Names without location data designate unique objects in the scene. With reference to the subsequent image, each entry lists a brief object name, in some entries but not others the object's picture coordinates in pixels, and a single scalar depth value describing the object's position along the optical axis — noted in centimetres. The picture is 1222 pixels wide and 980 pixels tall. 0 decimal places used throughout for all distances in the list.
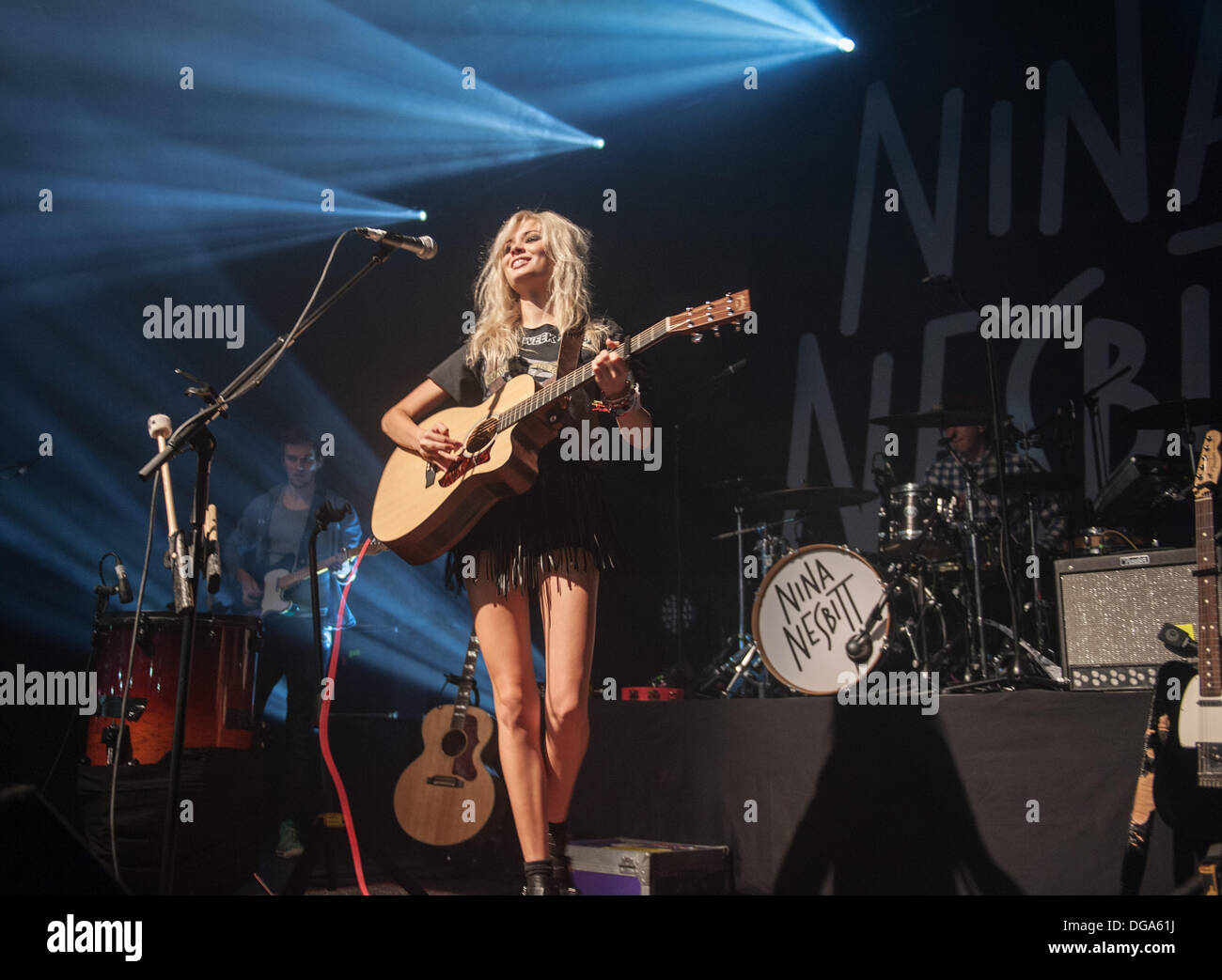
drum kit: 470
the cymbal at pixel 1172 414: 447
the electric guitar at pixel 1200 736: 247
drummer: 556
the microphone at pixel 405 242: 287
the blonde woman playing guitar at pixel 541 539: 268
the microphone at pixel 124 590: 334
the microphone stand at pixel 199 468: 231
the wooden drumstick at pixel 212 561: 259
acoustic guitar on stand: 464
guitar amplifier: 303
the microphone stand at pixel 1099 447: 601
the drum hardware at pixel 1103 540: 469
